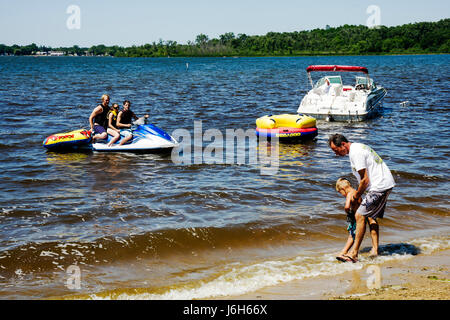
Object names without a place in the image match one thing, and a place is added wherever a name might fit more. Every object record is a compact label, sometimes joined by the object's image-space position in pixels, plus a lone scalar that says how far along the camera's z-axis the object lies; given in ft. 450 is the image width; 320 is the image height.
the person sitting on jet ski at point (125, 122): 47.98
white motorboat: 68.39
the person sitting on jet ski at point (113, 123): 47.44
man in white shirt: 21.13
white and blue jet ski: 47.73
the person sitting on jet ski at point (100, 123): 47.91
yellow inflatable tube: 54.49
